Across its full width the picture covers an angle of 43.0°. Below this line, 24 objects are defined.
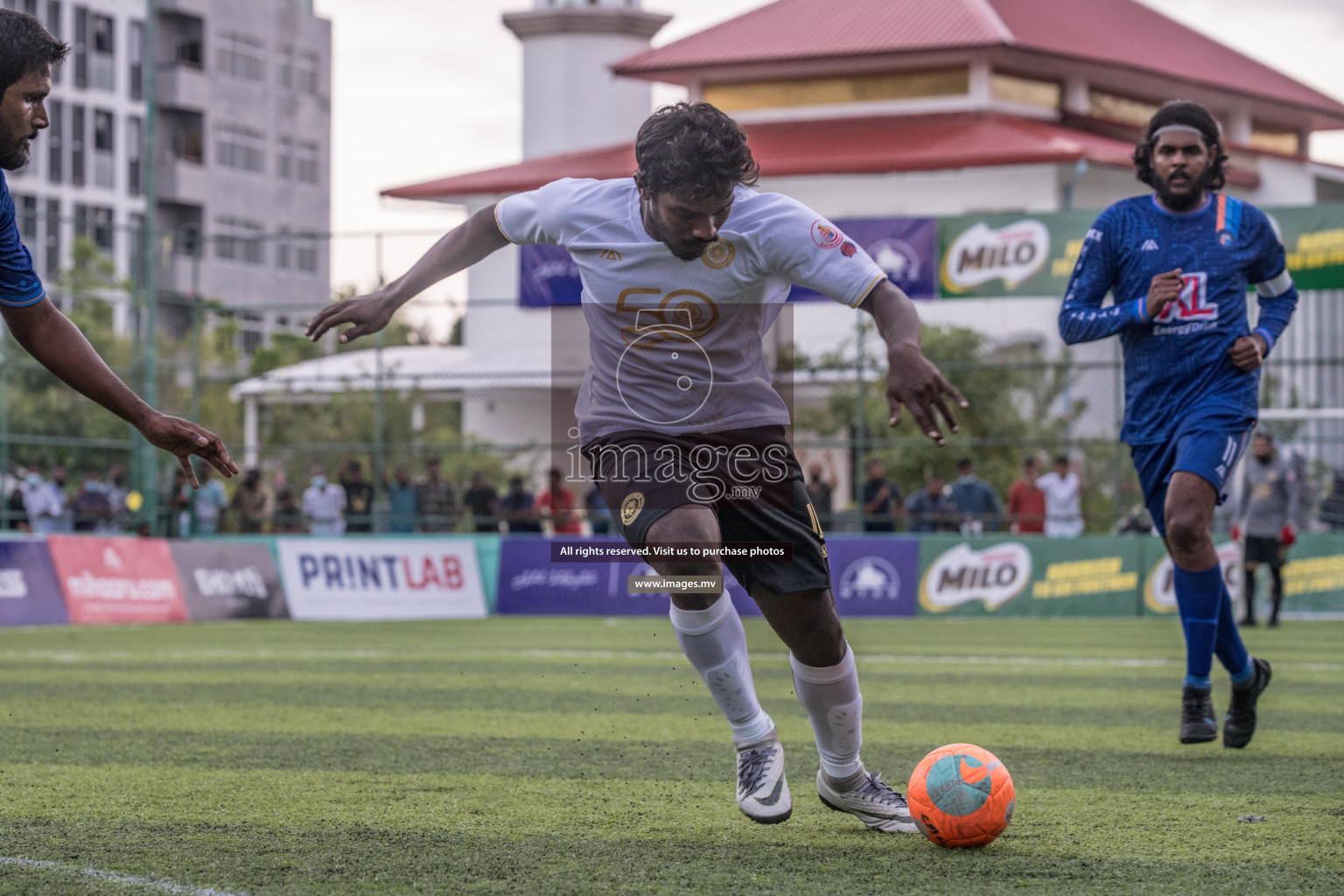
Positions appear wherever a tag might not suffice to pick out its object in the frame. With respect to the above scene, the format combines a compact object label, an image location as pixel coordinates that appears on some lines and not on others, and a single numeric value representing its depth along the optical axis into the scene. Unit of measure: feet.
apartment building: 184.14
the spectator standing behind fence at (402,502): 67.36
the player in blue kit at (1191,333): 20.21
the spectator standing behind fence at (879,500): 62.49
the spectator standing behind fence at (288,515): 68.28
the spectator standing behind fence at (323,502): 69.00
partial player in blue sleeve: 14.30
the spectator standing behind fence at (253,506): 68.85
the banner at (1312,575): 59.88
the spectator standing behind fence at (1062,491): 63.41
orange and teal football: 14.66
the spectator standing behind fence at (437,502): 66.49
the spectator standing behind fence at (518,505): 65.46
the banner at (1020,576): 60.08
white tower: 155.53
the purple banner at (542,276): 63.26
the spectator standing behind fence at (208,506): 69.39
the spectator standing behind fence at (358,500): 68.49
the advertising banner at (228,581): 59.06
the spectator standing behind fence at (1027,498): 63.26
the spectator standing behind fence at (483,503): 65.72
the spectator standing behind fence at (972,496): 62.90
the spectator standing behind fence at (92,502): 72.59
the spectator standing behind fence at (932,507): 61.87
